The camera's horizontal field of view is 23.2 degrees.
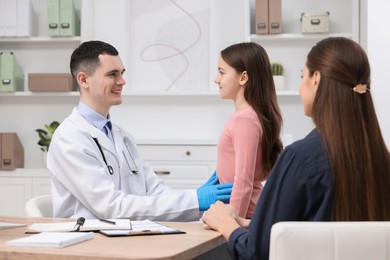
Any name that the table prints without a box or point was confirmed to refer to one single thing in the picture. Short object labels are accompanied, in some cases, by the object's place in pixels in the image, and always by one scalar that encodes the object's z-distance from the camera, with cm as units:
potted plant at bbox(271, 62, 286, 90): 659
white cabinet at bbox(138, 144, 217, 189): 642
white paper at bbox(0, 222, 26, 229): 274
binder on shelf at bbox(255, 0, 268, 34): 651
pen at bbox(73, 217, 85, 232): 255
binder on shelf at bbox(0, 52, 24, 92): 689
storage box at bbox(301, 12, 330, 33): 649
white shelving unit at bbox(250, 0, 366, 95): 679
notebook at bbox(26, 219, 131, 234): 258
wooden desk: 209
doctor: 315
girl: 325
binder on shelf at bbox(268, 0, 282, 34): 648
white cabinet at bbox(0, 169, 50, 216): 670
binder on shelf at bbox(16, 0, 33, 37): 697
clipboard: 248
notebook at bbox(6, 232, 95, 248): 222
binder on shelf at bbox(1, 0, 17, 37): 696
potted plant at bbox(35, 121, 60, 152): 689
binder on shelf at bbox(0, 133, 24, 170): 683
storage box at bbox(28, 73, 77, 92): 684
